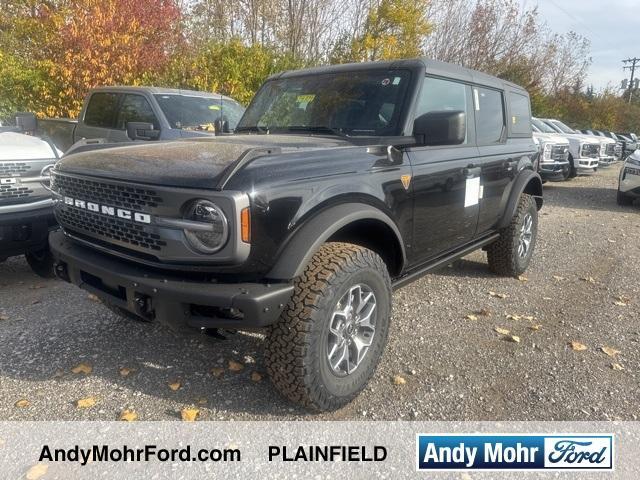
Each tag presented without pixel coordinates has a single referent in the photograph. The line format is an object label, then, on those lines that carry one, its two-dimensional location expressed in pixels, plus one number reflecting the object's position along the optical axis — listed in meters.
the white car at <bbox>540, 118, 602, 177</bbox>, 13.82
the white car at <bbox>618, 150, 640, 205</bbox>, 9.87
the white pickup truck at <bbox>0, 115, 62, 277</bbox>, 3.92
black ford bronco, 2.25
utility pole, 57.59
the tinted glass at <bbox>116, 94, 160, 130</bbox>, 6.74
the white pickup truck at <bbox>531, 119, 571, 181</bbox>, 12.03
